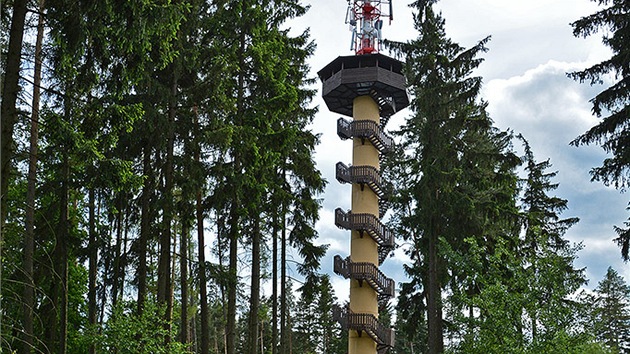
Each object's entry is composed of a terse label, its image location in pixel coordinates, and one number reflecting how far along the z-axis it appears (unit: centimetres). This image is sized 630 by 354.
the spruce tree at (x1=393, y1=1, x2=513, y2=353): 2495
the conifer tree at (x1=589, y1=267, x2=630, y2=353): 5114
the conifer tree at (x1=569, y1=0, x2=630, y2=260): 1653
